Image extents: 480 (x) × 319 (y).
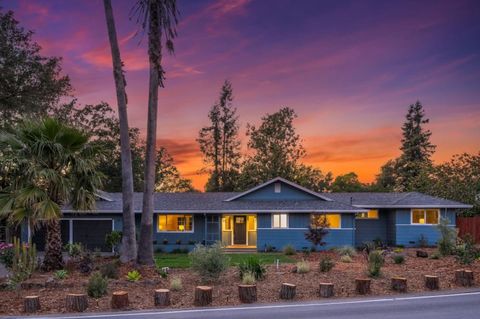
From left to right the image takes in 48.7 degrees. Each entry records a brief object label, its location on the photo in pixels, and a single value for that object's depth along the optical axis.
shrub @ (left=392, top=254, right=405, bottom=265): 20.64
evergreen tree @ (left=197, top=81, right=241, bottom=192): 55.72
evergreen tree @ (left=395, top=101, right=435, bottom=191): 58.59
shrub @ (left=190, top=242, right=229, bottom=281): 15.82
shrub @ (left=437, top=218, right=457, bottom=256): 23.39
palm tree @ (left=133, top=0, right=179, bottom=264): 19.16
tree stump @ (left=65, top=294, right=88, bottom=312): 12.79
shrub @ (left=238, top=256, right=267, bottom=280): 16.44
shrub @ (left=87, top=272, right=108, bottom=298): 13.91
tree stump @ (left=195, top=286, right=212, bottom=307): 13.44
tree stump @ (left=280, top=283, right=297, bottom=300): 14.16
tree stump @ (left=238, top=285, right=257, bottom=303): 13.79
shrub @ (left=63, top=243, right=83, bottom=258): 21.33
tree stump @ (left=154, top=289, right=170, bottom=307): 13.25
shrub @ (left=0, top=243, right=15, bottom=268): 17.72
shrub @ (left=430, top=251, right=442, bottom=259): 22.62
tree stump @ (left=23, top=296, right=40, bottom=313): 12.67
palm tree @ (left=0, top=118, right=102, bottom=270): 17.45
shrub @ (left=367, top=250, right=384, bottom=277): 16.84
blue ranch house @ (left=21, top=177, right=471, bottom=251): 31.52
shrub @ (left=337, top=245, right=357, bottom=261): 24.71
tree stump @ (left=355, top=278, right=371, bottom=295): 14.81
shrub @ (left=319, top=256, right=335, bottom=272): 18.06
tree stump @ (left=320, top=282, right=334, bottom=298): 14.47
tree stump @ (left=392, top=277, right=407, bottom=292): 15.13
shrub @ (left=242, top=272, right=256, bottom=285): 15.24
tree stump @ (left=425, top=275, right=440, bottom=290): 15.53
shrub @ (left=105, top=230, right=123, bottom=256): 28.52
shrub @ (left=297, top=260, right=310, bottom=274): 17.89
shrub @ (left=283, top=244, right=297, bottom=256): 28.34
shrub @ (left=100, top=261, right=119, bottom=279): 16.47
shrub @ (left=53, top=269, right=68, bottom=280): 16.19
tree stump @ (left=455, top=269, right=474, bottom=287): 16.09
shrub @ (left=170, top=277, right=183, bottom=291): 14.88
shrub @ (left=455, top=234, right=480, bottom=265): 18.98
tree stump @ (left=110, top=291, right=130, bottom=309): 13.01
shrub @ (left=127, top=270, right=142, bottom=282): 16.12
